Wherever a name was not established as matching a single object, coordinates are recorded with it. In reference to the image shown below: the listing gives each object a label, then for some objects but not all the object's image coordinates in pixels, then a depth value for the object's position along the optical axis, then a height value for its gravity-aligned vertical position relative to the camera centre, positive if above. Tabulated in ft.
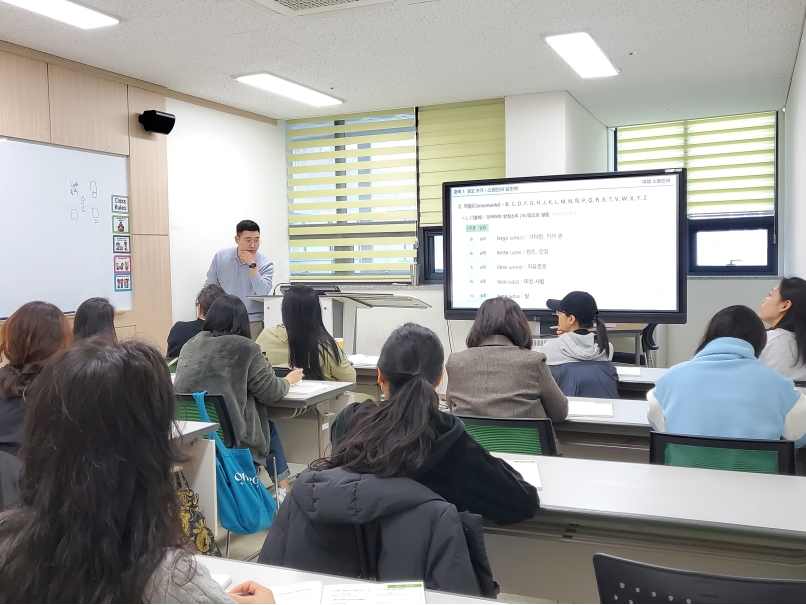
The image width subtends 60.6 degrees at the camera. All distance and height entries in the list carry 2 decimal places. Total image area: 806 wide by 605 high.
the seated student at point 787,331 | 10.40 -1.04
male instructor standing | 18.80 -0.20
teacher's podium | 14.96 -0.97
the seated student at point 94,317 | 10.66 -0.78
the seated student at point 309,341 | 12.31 -1.39
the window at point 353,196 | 21.97 +2.28
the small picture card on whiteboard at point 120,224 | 17.01 +1.06
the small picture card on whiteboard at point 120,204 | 17.02 +1.57
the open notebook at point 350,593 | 4.05 -1.97
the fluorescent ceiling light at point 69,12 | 12.32 +4.69
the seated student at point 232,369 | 10.40 -1.57
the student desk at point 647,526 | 5.29 -2.09
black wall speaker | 17.53 +3.73
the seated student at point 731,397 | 7.30 -1.45
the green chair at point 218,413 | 9.83 -2.15
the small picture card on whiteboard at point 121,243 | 17.02 +0.58
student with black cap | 10.76 -1.47
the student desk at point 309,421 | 11.90 -2.85
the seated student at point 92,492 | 2.86 -0.95
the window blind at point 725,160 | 22.34 +3.43
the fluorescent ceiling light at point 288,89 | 17.75 +4.81
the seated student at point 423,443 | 4.70 -1.25
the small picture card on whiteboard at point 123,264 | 17.12 +0.07
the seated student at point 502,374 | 8.63 -1.39
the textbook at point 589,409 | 9.20 -1.99
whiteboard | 14.58 +0.97
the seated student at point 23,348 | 7.37 -0.91
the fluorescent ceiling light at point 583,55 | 14.88 +4.82
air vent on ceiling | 12.05 +4.60
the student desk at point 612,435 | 8.93 -2.36
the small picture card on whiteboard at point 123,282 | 17.15 -0.39
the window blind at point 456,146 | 20.77 +3.64
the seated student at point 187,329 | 14.03 -1.28
